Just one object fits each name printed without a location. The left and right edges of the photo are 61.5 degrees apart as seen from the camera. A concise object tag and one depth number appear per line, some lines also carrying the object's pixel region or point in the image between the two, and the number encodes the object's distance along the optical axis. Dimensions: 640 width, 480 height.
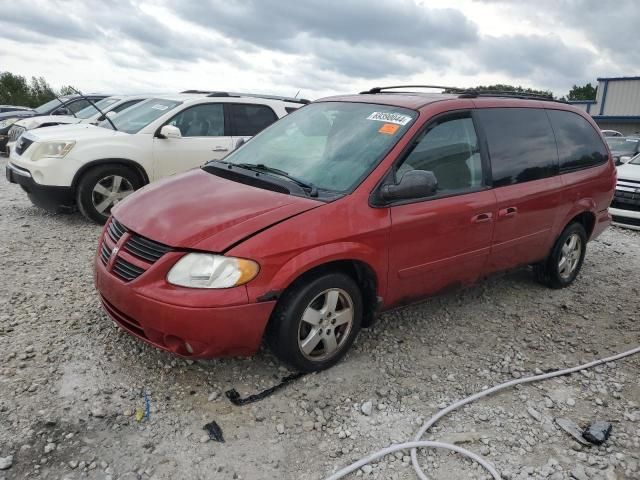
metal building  31.91
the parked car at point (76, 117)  10.20
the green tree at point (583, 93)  71.88
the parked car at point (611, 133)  25.20
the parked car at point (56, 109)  12.91
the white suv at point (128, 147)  6.42
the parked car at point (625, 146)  13.77
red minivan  2.96
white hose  2.64
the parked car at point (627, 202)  8.19
